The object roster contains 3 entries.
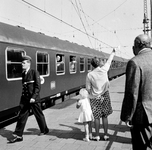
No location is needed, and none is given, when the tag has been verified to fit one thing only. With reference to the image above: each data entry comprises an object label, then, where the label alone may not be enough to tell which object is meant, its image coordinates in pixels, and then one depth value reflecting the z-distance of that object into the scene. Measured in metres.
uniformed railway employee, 5.33
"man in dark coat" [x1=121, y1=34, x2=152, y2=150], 2.66
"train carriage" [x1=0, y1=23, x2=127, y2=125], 7.05
